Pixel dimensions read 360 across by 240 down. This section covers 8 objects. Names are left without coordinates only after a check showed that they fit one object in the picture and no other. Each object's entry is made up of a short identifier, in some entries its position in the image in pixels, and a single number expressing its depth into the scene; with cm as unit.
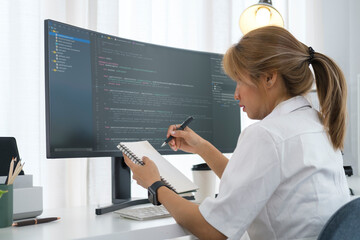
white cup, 133
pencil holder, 87
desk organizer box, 96
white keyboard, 97
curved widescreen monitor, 111
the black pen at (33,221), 90
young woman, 84
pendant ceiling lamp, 192
